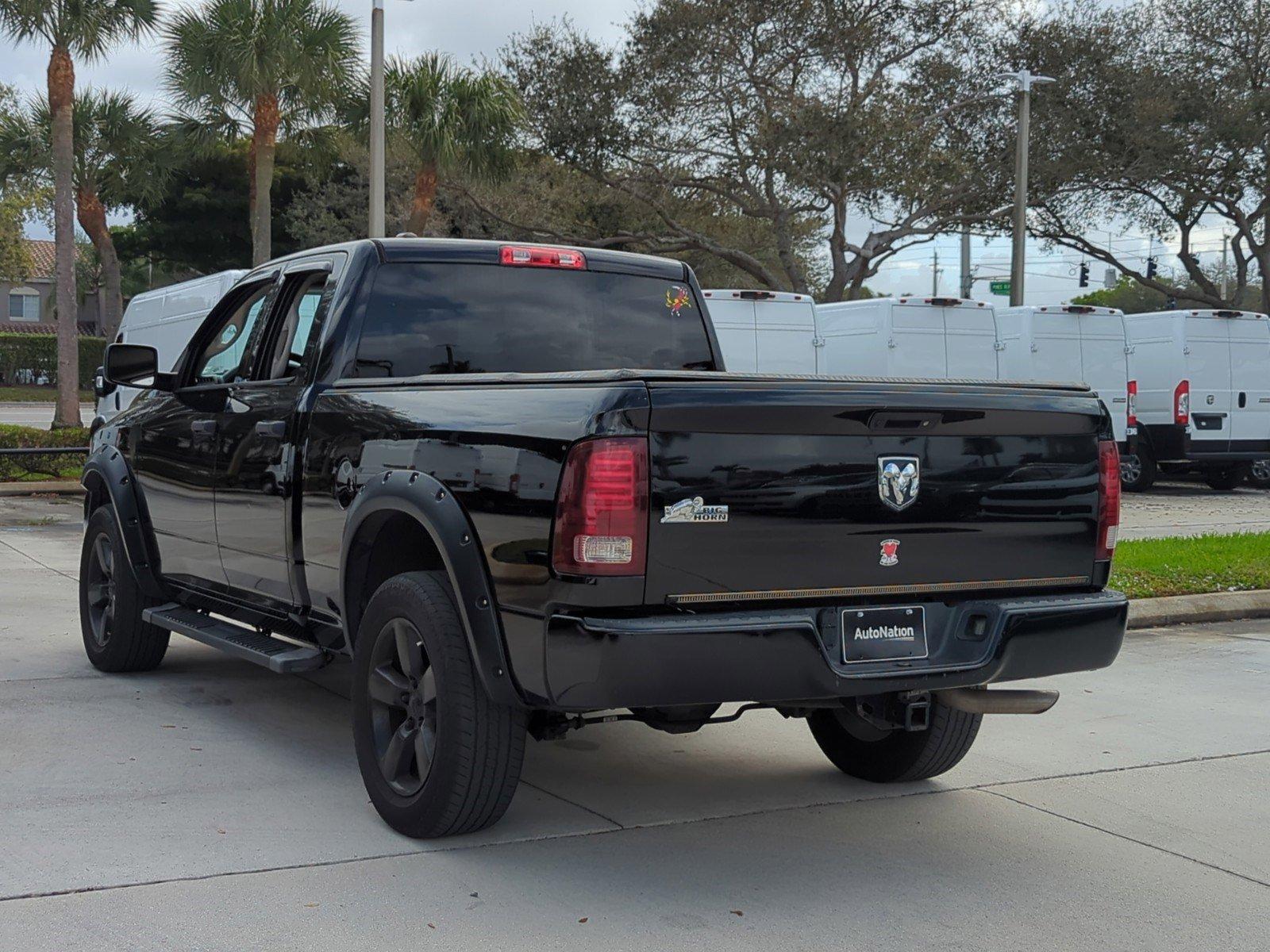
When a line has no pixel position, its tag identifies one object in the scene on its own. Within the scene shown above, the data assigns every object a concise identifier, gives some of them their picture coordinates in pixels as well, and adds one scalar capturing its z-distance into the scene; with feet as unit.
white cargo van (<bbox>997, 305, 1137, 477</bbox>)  65.62
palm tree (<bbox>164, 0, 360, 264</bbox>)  77.51
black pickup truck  13.65
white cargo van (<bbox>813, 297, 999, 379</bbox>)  62.39
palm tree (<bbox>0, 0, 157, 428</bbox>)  76.28
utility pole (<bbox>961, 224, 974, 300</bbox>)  116.14
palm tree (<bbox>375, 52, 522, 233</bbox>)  85.35
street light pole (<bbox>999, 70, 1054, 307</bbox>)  92.79
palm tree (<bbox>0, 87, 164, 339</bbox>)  106.11
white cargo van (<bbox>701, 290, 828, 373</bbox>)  59.36
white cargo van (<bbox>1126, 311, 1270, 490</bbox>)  68.44
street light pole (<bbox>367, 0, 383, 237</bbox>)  64.90
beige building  250.78
